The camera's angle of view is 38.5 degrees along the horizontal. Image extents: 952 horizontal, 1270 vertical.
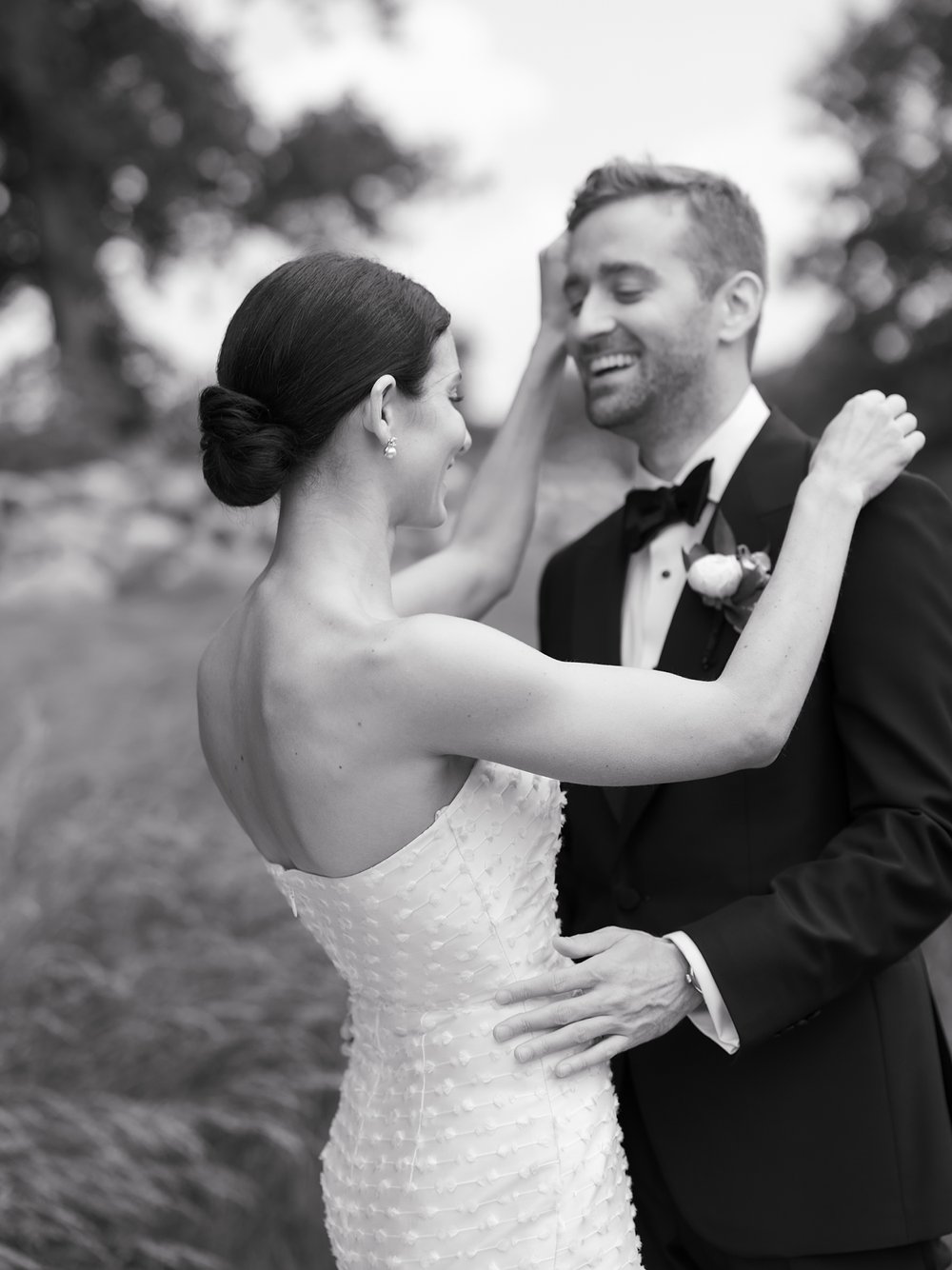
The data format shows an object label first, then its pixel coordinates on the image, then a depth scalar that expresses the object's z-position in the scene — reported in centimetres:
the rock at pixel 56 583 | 1082
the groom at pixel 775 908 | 233
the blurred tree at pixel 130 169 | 1723
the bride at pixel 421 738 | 214
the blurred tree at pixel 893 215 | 2788
